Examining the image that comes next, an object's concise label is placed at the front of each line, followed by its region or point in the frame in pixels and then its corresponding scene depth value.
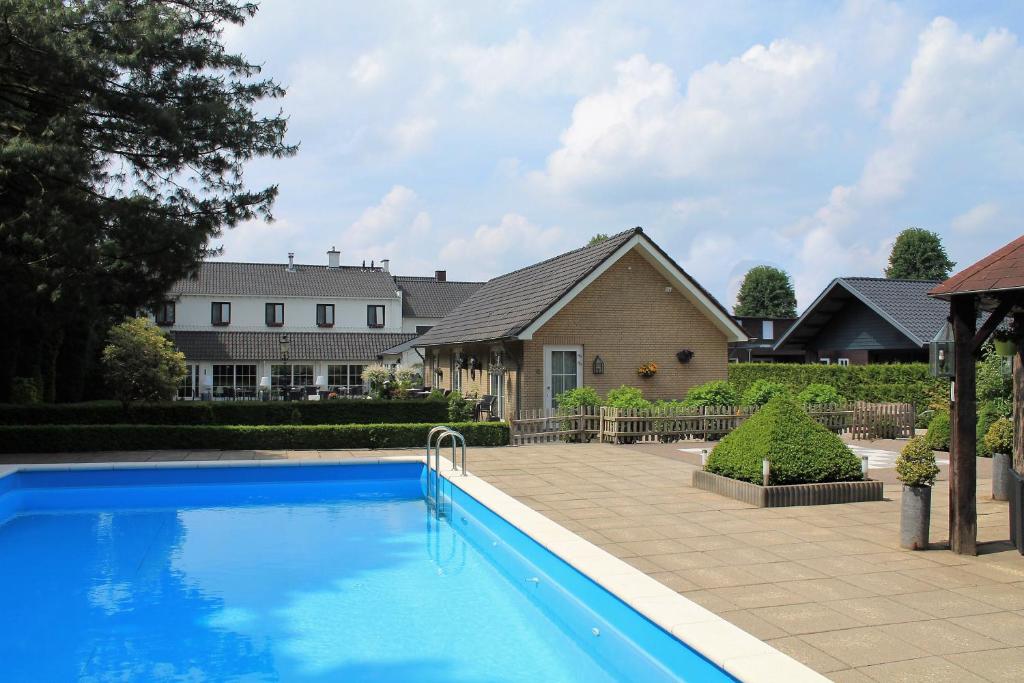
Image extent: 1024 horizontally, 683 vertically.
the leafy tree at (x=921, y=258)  62.25
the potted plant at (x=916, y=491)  8.50
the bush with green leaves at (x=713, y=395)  22.45
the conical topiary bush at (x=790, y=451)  11.61
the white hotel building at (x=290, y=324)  48.12
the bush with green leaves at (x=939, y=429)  15.54
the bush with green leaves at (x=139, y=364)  29.66
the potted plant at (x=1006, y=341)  9.62
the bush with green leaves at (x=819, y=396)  22.83
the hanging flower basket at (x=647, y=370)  24.73
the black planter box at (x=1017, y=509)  8.13
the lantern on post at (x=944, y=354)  8.37
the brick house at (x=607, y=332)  23.77
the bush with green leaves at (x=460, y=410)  22.94
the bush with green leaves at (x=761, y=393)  22.27
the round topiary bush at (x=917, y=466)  8.51
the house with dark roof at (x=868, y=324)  29.09
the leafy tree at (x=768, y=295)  79.56
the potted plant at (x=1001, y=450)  11.59
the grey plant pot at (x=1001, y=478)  11.56
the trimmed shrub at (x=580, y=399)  21.67
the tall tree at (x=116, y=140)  15.47
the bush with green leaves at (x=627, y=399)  21.56
